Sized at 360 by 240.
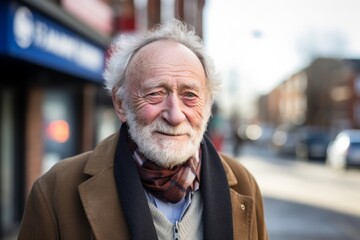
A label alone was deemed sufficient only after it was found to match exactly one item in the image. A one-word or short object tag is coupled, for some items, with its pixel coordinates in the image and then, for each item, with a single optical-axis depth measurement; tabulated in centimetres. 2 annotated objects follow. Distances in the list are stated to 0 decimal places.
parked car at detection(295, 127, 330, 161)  2584
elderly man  186
